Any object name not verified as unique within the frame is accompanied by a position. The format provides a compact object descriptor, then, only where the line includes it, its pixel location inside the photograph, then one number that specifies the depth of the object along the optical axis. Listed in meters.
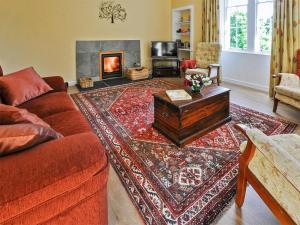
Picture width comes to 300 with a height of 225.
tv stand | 6.02
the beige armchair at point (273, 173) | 1.07
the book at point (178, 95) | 2.54
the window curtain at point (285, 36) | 3.63
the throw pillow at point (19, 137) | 1.00
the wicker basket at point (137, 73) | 5.66
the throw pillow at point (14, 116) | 1.21
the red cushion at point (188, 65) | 4.98
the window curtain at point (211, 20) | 5.02
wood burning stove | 5.59
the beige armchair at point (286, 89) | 3.01
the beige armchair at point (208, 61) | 4.57
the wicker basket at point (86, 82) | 5.02
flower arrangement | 2.68
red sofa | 0.91
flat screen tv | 6.01
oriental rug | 1.65
